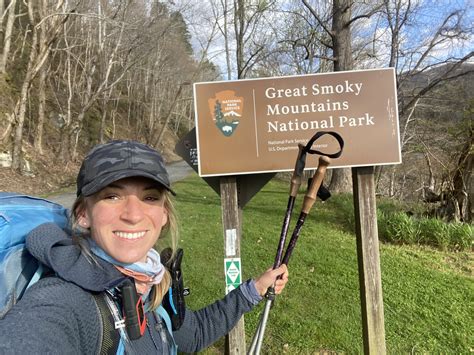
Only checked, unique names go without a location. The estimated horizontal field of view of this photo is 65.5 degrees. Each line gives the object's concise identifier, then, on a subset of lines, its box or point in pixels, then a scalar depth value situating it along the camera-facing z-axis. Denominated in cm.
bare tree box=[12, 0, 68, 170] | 1236
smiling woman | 103
